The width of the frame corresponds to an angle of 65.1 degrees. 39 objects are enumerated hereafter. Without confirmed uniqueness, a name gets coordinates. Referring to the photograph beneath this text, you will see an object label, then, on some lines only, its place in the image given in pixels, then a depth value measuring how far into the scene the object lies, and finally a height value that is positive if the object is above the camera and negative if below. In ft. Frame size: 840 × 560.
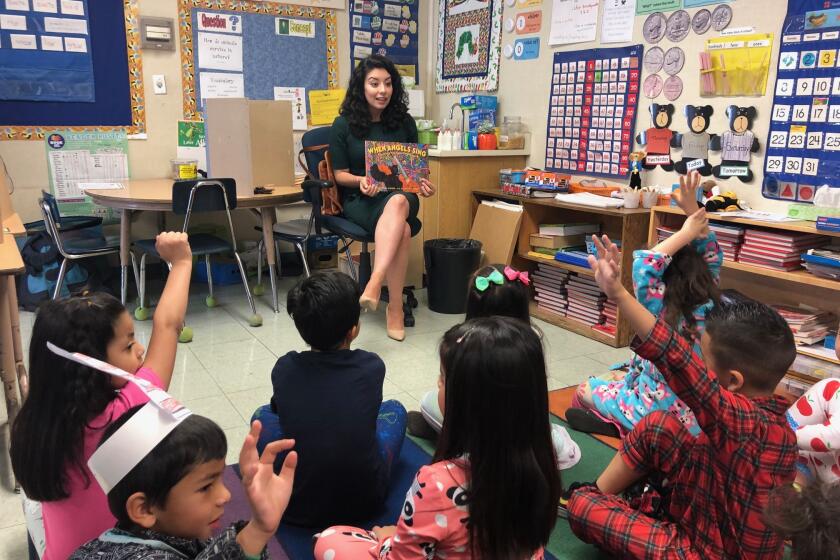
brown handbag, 12.13 -1.06
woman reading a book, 11.60 -0.51
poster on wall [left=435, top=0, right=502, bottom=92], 15.25 +2.18
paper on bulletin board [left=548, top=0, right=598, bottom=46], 12.86 +2.28
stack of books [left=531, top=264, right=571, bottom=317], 12.71 -2.88
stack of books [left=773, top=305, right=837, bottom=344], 9.00 -2.44
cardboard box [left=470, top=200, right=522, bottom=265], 12.94 -1.83
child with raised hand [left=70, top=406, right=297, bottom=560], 3.10 -1.74
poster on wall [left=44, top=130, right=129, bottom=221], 13.87 -0.72
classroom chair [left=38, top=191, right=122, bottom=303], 11.33 -2.08
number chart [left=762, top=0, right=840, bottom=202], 9.29 +0.52
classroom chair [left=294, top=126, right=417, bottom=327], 11.82 -1.50
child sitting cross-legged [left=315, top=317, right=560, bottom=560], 3.66 -1.79
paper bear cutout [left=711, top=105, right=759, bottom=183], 10.36 -0.04
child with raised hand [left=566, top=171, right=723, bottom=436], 6.67 -1.49
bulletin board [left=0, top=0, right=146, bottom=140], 13.42 +0.75
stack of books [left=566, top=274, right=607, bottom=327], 11.91 -2.90
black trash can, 12.78 -2.60
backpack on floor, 12.52 -2.72
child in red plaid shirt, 4.12 -2.14
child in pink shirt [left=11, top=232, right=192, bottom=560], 3.79 -1.65
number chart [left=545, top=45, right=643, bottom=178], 12.35 +0.54
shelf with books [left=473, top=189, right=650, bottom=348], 11.29 -1.75
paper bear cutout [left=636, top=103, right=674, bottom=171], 11.64 +0.08
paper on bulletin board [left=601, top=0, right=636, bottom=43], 12.12 +2.16
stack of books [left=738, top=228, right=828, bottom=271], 9.11 -1.43
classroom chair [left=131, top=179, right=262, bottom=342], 11.05 -1.27
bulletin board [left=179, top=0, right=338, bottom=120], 14.83 +1.99
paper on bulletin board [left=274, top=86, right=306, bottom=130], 15.99 +0.81
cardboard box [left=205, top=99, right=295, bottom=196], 12.33 -0.13
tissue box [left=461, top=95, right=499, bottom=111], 14.97 +0.77
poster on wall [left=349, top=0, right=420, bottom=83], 16.65 +2.60
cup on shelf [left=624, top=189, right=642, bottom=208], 11.43 -1.00
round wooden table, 11.20 -1.22
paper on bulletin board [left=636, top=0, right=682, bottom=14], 11.30 +2.30
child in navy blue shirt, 5.41 -2.23
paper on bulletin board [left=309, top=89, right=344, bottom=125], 16.43 +0.71
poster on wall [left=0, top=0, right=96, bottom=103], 13.00 +1.51
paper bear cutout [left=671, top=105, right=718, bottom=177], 10.97 +0.04
